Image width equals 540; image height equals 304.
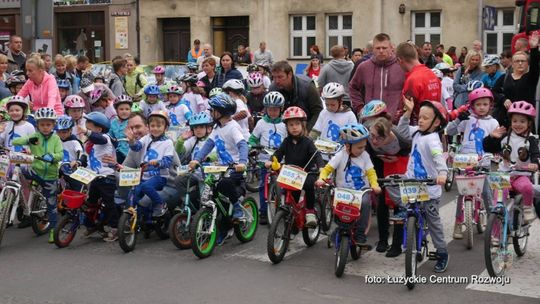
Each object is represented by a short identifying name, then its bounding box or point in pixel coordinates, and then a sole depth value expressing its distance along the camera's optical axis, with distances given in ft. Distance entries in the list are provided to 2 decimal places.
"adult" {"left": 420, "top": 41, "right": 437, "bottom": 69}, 61.97
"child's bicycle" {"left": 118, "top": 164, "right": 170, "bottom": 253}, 29.78
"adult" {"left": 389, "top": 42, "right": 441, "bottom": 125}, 29.76
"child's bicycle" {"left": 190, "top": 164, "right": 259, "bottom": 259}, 28.60
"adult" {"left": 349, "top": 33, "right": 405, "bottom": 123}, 32.30
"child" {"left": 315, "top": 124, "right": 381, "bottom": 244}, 26.81
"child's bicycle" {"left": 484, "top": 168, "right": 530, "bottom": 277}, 24.59
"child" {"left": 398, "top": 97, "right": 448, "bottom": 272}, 26.08
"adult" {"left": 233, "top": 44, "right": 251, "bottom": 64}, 93.20
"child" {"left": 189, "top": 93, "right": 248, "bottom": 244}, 30.53
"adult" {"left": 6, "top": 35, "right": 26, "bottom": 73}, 49.64
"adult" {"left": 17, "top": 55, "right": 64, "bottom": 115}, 37.35
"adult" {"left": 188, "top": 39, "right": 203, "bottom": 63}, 90.13
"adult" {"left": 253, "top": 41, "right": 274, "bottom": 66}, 90.38
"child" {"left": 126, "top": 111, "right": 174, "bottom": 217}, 30.78
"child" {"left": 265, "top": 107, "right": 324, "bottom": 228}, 29.81
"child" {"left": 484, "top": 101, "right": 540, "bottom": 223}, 25.68
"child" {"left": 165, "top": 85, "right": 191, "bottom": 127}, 43.52
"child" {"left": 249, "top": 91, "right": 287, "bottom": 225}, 33.93
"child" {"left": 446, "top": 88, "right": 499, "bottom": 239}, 31.65
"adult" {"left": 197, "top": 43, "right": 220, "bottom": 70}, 61.77
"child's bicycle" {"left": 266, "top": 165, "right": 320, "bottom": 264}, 27.37
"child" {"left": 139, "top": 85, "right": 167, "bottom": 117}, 42.01
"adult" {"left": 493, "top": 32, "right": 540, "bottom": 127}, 35.19
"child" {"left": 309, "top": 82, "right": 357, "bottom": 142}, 33.14
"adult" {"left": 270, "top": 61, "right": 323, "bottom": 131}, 34.96
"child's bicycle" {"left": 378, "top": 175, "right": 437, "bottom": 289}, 24.43
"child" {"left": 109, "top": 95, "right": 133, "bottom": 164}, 37.60
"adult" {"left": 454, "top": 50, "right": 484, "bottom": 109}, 47.78
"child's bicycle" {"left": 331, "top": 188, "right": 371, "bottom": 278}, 25.75
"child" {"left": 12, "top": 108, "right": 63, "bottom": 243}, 32.89
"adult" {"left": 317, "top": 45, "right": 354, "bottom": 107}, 44.73
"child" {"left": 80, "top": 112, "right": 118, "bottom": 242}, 32.07
